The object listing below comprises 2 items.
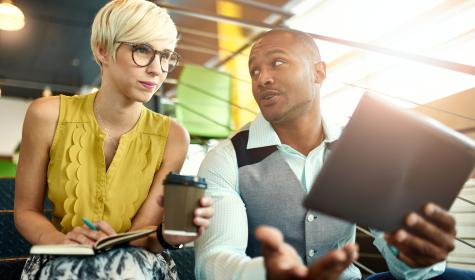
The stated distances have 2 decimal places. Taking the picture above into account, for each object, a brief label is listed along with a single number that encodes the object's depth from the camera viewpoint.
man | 1.09
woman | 1.50
